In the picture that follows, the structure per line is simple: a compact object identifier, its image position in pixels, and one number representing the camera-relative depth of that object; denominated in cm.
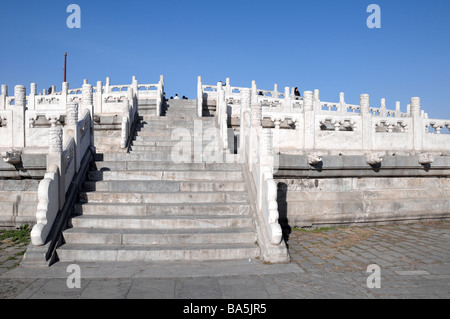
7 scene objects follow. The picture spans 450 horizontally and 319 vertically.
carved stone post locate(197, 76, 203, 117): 1605
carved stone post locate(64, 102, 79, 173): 709
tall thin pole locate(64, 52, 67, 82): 3806
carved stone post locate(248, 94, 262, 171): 719
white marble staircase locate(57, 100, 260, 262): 555
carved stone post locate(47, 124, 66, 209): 609
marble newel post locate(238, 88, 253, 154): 852
